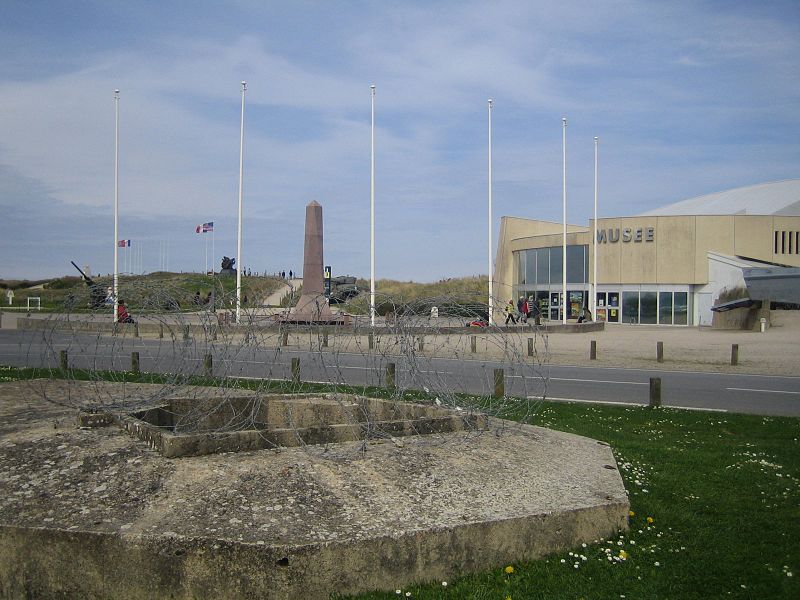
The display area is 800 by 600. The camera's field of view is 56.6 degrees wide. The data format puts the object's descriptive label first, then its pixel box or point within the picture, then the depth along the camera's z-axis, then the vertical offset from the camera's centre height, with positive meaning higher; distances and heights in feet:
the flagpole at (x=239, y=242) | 119.57 +10.23
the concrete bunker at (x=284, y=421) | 23.38 -4.55
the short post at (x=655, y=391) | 46.13 -5.53
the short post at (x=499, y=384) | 46.19 -5.12
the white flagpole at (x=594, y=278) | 168.26 +5.55
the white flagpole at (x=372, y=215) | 119.85 +14.26
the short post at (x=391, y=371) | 47.98 -4.55
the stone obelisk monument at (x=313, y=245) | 114.52 +8.86
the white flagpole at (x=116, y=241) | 124.20 +10.57
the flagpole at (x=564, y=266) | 141.79 +7.01
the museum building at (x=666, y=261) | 163.84 +9.65
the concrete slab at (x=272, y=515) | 17.34 -5.55
